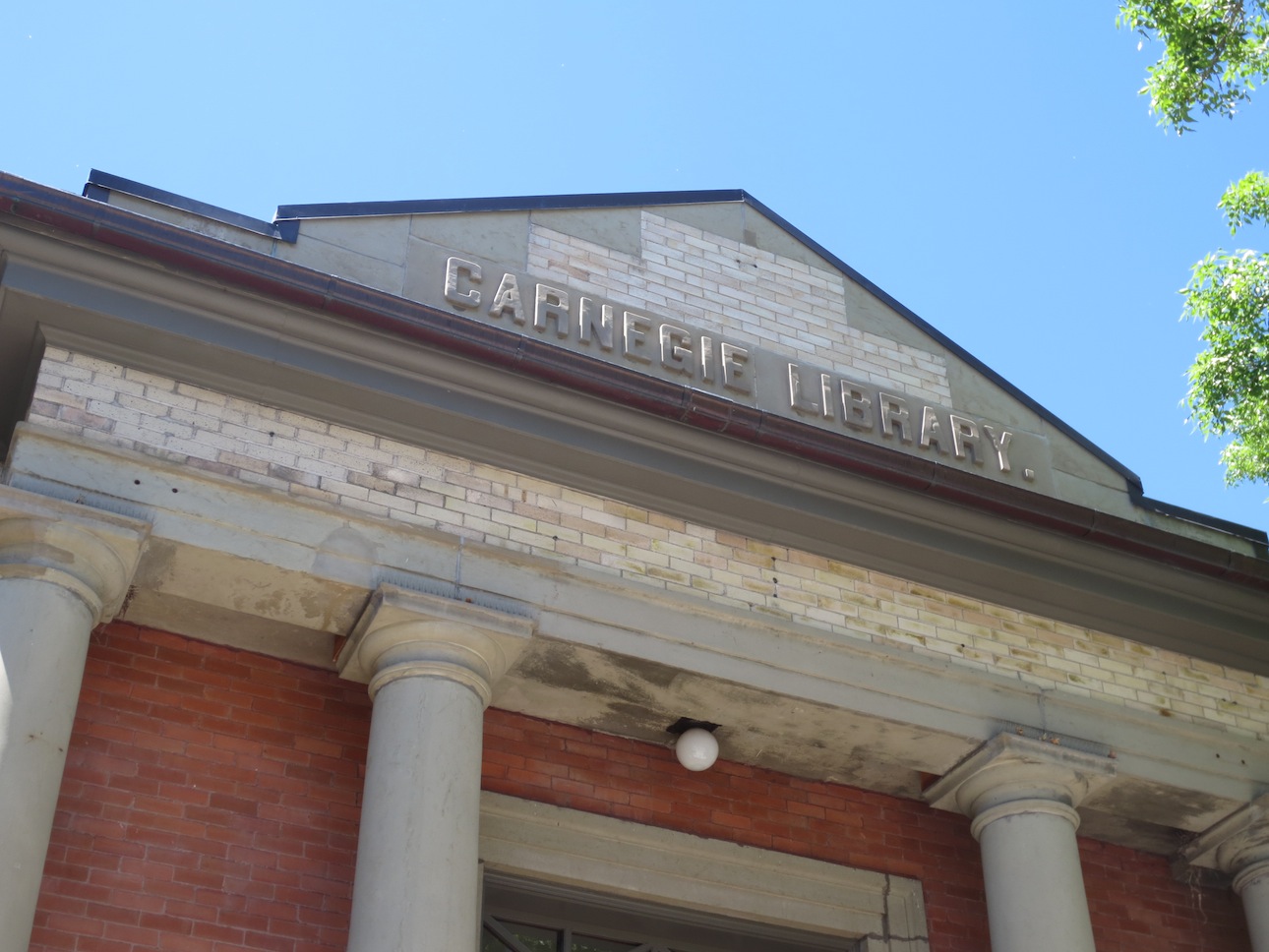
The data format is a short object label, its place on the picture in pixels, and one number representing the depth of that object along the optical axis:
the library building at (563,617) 8.60
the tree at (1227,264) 11.30
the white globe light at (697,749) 10.00
